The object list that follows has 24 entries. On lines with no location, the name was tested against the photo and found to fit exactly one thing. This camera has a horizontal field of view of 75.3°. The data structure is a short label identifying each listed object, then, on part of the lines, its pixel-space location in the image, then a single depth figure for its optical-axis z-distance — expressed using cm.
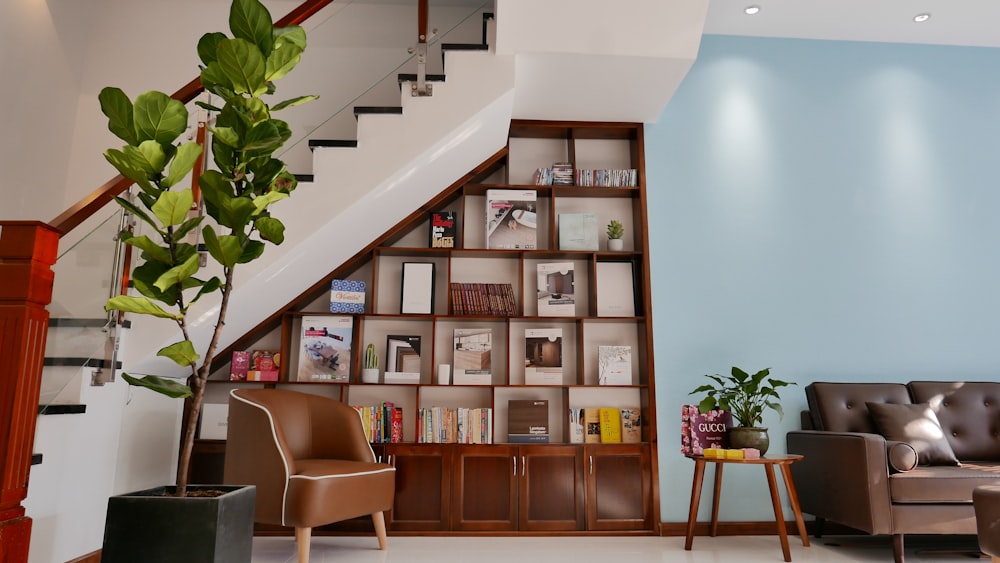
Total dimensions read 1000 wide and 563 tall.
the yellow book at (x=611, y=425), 454
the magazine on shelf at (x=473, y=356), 455
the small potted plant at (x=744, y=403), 387
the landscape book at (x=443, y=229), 471
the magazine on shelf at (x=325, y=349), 448
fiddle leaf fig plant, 201
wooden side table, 365
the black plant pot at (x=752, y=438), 386
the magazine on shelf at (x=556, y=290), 470
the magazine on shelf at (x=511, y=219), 476
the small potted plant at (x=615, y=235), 473
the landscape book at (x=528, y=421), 447
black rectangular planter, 192
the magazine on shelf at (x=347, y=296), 453
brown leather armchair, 324
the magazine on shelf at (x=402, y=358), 454
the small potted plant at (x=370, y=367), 448
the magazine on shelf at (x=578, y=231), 478
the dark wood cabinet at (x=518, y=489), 430
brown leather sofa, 341
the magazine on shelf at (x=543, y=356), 460
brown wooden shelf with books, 434
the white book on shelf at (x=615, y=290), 479
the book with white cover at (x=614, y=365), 461
